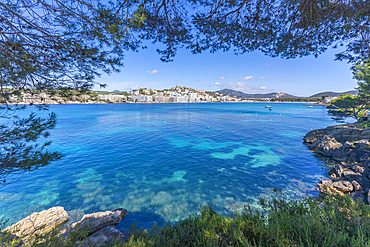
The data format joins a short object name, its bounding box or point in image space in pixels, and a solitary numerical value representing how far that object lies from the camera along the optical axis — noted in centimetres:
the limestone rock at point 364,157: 1169
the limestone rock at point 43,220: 589
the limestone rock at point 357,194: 731
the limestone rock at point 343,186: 805
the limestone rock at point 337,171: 1026
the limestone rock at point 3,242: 255
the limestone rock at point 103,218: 606
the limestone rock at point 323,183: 880
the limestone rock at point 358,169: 973
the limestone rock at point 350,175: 940
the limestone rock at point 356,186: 809
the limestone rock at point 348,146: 1477
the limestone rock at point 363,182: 829
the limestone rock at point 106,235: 490
